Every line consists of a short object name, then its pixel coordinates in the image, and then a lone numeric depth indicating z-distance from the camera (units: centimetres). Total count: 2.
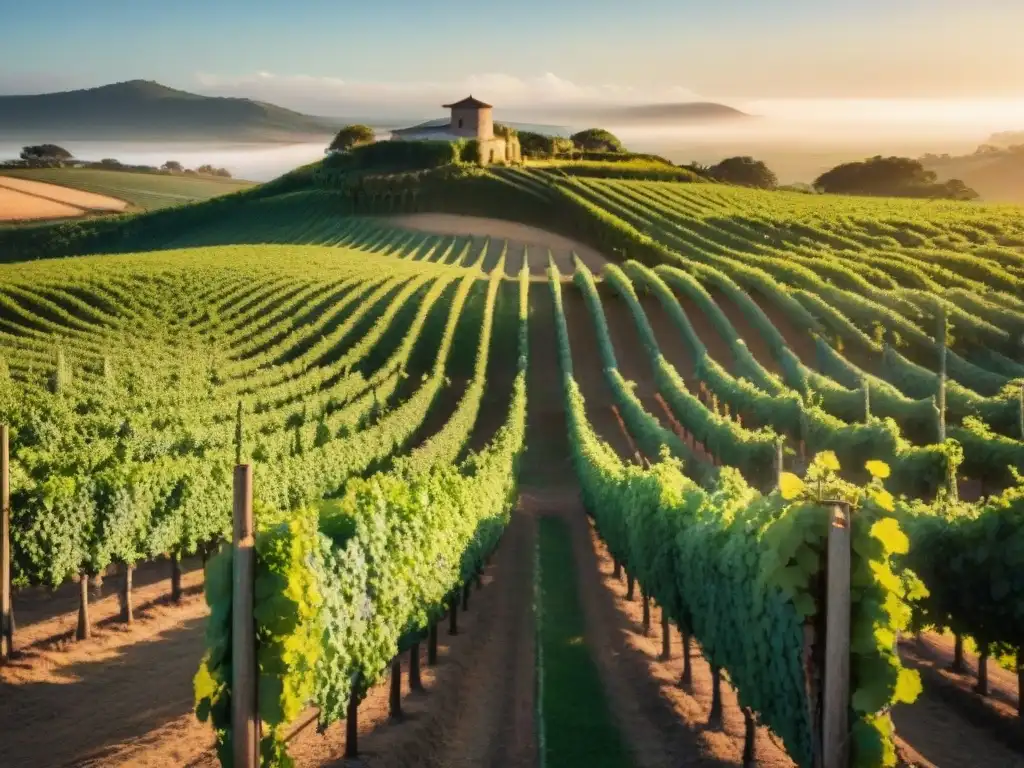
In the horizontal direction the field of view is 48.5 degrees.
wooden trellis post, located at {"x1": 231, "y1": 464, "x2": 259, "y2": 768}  991
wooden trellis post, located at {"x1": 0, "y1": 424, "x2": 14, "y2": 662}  1772
